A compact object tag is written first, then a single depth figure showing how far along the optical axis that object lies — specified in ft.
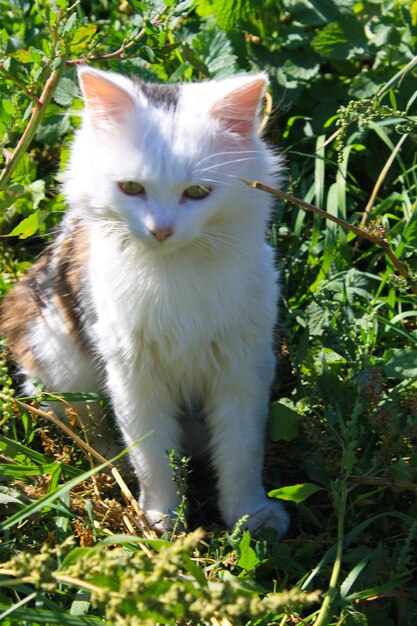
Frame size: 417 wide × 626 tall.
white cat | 3.48
